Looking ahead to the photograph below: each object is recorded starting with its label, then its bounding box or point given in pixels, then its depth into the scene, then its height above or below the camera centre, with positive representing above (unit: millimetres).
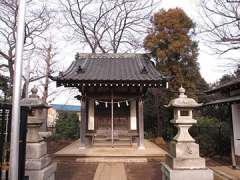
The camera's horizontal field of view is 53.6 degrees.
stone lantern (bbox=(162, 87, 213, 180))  5730 -962
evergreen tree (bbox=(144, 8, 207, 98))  21328 +6021
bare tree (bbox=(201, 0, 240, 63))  10289 +3778
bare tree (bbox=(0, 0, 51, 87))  15859 +5762
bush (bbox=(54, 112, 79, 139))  19453 -956
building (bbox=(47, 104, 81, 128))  54188 +156
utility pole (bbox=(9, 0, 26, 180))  3338 +254
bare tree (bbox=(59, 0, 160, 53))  23484 +8310
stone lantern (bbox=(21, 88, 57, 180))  5426 -773
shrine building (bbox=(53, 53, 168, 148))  12961 +408
